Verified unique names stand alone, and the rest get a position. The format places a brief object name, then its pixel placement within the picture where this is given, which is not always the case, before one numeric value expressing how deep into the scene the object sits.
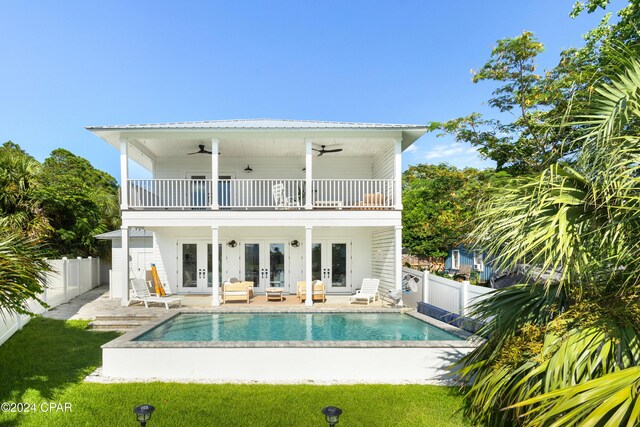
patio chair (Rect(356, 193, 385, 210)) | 11.29
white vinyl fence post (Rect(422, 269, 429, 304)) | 10.44
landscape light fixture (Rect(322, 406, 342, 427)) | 3.30
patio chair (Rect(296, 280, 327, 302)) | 11.70
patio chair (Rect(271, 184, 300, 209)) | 11.24
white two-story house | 10.82
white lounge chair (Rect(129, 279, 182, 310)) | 10.35
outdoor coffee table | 11.74
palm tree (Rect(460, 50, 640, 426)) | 2.75
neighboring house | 21.43
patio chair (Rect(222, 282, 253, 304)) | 11.46
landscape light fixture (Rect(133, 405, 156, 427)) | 3.46
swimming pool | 5.99
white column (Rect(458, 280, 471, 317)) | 8.20
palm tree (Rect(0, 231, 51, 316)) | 4.43
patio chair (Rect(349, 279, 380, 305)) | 11.54
